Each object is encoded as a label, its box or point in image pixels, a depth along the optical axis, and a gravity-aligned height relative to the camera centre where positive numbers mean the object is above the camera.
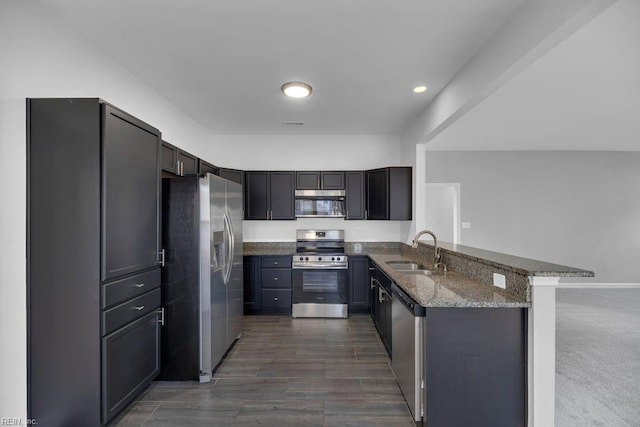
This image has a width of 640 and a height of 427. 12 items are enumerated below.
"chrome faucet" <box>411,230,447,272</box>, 2.88 -0.46
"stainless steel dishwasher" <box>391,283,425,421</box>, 1.88 -0.96
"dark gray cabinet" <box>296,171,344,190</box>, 4.56 +0.50
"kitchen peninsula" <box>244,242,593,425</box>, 1.70 -0.82
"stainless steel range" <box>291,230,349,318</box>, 4.15 -1.03
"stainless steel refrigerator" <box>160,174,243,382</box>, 2.56 -0.57
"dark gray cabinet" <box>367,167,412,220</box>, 4.14 +0.27
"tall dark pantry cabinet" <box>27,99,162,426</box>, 1.69 -0.26
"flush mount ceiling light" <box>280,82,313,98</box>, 2.87 +1.22
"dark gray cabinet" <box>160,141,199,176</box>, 2.83 +0.54
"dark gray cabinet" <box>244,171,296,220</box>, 4.55 +0.26
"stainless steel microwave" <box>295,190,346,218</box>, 4.54 +0.14
